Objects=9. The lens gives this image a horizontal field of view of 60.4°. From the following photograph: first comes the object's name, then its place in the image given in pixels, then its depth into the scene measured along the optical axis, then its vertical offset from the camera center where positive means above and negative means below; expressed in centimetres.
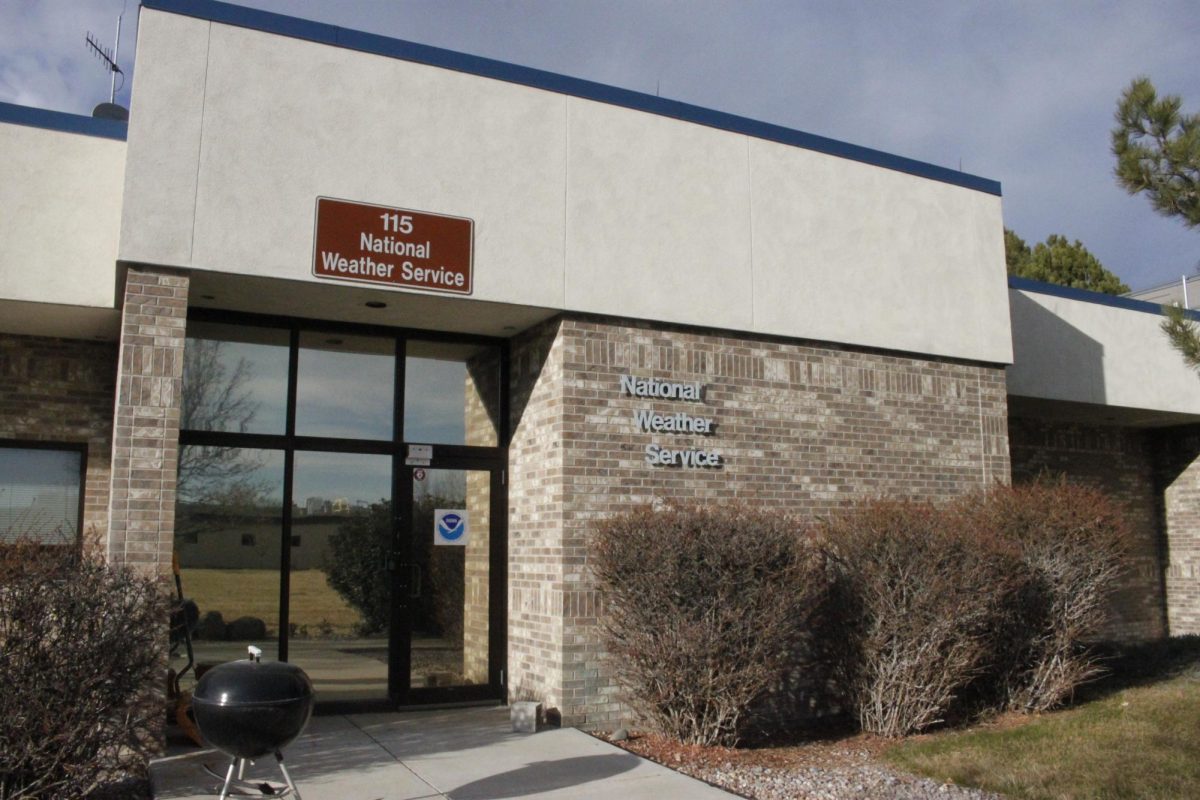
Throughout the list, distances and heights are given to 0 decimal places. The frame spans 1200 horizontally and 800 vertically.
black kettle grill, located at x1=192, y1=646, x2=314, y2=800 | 529 -83
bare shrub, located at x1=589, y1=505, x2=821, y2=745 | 831 -51
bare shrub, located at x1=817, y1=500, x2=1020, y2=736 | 903 -55
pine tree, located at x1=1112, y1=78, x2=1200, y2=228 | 1003 +381
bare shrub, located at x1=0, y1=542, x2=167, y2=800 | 587 -73
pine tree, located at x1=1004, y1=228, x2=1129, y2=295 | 3033 +814
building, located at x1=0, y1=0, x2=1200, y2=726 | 853 +205
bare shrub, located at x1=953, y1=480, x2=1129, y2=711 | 1030 -42
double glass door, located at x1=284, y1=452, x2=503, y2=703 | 962 -32
